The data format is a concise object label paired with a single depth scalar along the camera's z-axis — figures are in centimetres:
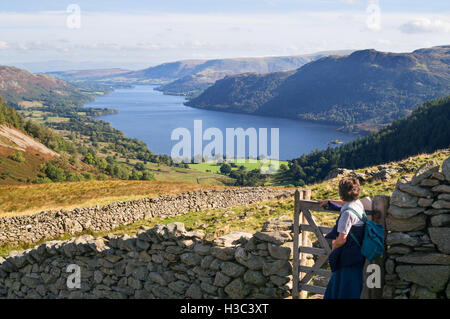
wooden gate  716
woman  589
